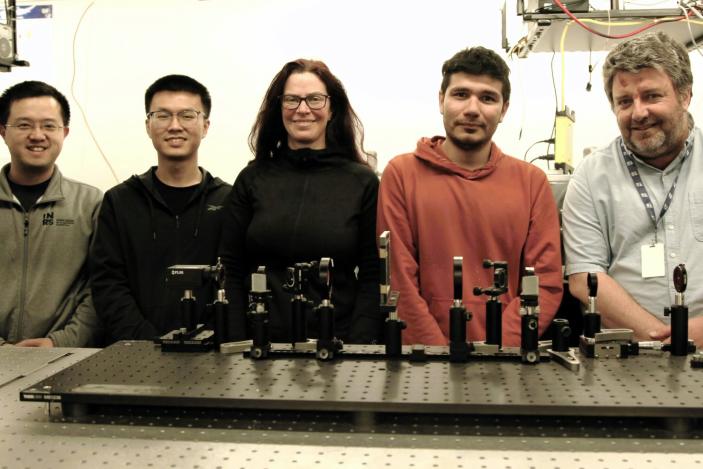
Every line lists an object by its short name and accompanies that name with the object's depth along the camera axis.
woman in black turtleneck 2.05
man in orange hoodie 2.03
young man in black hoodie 2.25
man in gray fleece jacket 2.34
